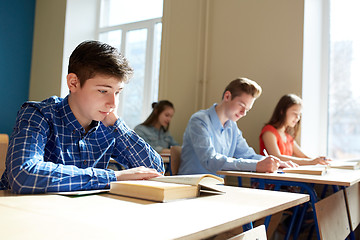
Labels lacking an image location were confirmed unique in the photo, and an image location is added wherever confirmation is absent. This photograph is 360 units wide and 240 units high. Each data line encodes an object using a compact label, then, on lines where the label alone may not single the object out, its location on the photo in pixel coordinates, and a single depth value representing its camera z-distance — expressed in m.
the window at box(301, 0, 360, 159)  3.36
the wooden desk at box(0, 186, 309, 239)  0.62
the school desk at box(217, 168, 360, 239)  1.66
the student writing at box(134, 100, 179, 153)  3.84
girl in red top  2.90
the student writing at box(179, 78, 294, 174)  2.13
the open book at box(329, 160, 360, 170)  2.38
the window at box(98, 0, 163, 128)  5.02
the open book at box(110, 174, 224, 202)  0.95
